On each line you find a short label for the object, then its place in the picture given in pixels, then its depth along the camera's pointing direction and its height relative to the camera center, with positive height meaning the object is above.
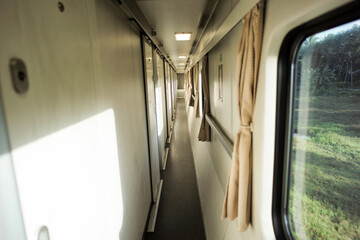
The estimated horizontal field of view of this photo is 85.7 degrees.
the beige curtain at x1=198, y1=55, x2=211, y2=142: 3.65 -0.34
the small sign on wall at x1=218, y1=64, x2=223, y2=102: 2.52 +0.10
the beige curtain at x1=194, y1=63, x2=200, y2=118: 5.09 -0.28
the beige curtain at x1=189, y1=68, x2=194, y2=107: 7.41 -0.10
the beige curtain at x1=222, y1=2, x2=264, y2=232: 1.18 -0.21
